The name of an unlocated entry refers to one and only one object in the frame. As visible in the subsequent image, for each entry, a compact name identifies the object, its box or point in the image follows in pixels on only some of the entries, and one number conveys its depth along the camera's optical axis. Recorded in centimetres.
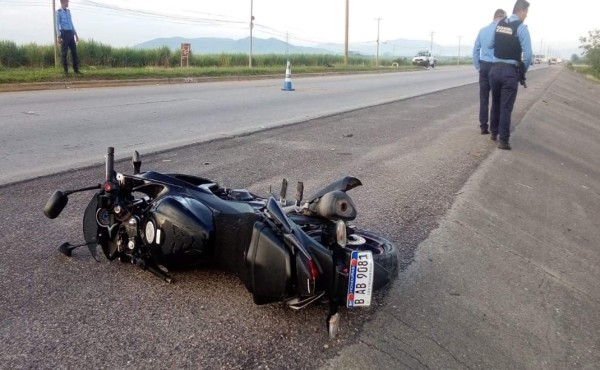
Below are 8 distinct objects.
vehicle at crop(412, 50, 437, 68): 6469
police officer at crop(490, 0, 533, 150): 786
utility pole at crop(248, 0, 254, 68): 3269
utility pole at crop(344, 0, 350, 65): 4803
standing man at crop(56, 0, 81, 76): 1585
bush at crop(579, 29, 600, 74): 6119
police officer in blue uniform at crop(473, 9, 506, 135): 833
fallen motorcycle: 250
